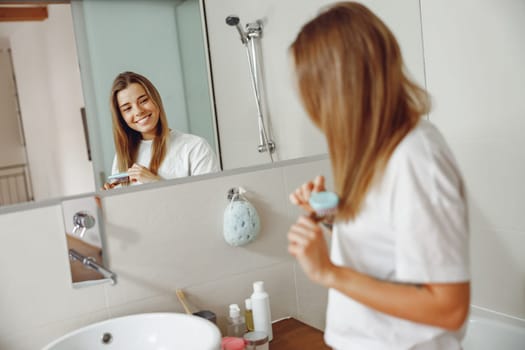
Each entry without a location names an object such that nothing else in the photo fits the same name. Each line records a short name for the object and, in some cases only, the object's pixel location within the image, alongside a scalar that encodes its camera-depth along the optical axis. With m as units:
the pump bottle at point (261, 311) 1.42
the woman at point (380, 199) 0.75
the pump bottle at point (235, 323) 1.41
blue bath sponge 1.45
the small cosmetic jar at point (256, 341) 1.33
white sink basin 1.20
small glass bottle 1.46
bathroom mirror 1.23
